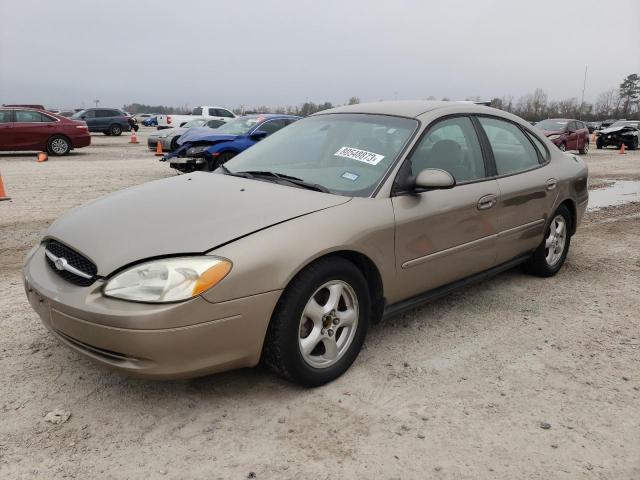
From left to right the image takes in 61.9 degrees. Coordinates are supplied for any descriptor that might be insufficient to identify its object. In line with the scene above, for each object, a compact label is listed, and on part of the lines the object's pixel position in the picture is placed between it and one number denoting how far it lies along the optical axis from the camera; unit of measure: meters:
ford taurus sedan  2.43
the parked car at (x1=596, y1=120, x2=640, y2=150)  25.17
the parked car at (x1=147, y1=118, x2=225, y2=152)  17.40
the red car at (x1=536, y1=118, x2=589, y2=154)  19.18
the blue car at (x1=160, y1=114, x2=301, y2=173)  9.93
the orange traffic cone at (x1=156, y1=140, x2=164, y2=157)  16.70
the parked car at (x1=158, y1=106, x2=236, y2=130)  24.98
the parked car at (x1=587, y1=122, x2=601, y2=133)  56.73
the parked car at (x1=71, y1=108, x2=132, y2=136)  28.00
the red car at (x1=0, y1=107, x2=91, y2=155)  15.45
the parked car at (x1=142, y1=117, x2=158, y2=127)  54.31
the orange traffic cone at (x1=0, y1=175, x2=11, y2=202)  8.22
